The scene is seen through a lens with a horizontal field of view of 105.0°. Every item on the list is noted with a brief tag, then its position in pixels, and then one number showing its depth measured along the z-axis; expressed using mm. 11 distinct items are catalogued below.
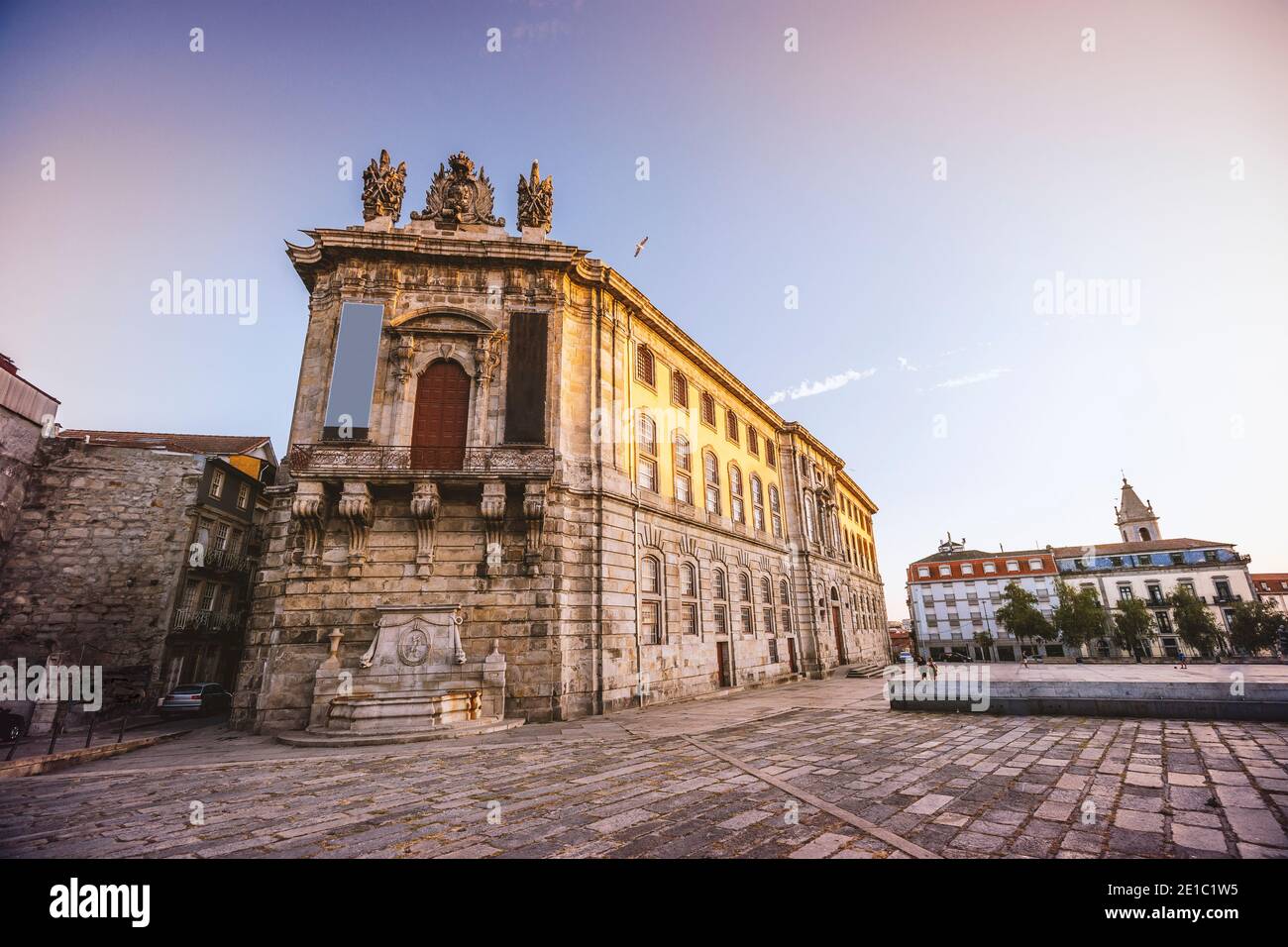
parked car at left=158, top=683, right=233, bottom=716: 17844
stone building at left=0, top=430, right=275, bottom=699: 17875
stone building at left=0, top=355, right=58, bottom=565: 18000
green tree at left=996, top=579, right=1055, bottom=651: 47656
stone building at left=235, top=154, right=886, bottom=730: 13227
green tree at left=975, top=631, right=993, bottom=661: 54688
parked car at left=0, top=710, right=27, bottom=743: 13312
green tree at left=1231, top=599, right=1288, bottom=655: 43250
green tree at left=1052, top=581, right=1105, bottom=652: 45500
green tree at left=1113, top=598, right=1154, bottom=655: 45594
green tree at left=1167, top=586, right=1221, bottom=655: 44500
